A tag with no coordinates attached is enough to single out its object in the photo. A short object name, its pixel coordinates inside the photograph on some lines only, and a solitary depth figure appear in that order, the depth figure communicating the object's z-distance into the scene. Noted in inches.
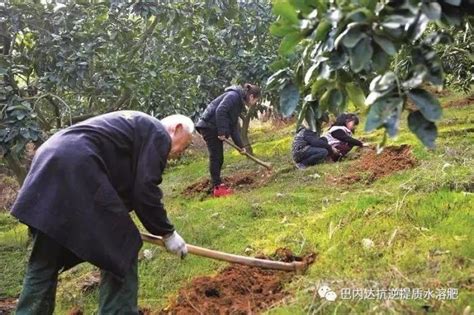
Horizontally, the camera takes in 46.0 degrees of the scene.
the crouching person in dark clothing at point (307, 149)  330.3
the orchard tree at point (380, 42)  74.8
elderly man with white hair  126.5
